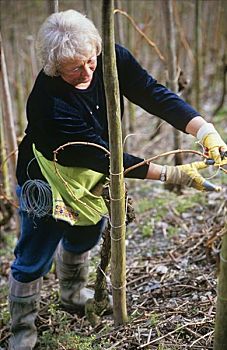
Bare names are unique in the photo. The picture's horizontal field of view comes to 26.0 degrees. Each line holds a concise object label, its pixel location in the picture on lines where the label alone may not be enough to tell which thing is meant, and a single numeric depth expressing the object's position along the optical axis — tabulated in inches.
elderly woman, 81.6
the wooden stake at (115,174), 64.4
